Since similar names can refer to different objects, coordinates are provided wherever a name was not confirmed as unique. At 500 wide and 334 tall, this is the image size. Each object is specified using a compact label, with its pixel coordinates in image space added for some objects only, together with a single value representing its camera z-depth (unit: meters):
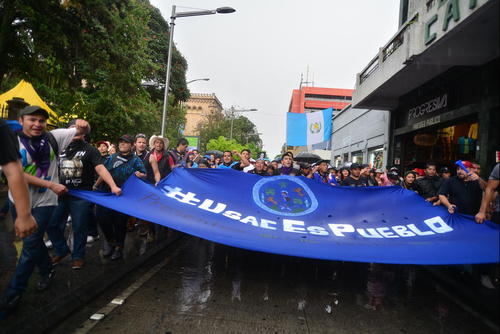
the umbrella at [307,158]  14.43
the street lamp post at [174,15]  11.62
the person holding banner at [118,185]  4.68
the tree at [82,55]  7.57
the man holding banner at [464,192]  5.02
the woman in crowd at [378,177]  9.87
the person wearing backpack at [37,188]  3.04
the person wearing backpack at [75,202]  4.20
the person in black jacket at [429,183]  6.55
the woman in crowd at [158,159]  6.07
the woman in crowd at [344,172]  10.33
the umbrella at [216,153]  15.70
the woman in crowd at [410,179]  7.31
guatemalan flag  18.44
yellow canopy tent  11.99
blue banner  3.39
